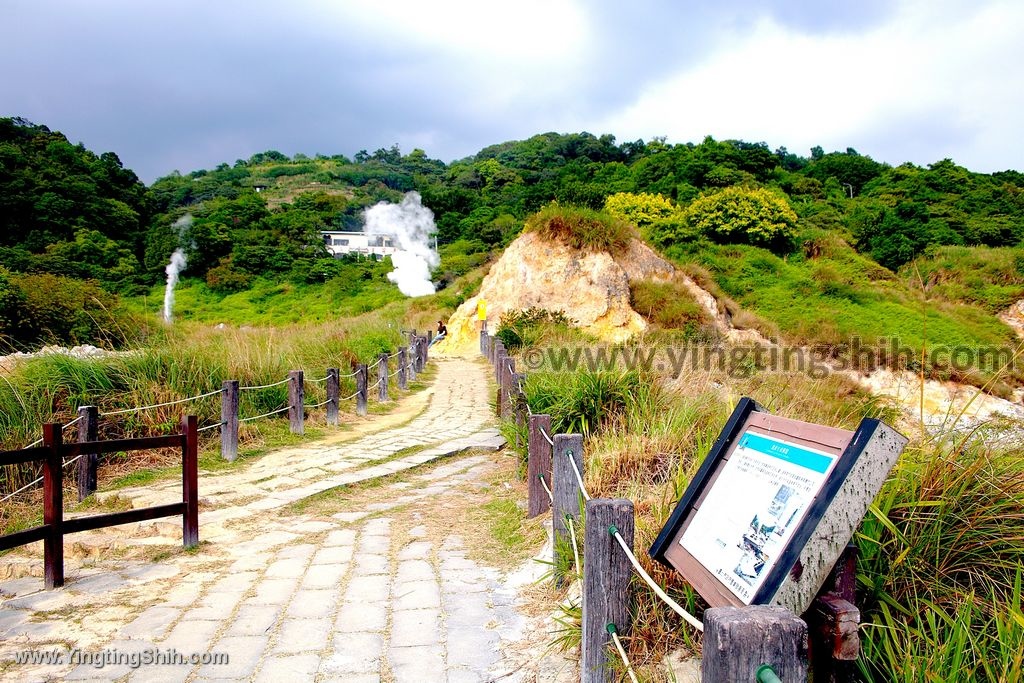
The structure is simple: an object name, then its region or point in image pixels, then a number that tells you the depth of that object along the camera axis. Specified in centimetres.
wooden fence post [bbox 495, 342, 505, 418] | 948
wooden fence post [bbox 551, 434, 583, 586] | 372
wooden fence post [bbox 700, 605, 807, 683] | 132
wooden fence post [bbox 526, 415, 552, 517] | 481
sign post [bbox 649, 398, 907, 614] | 174
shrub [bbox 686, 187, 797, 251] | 3391
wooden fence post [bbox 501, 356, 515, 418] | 794
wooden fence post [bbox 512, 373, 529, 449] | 655
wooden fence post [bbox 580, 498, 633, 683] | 249
